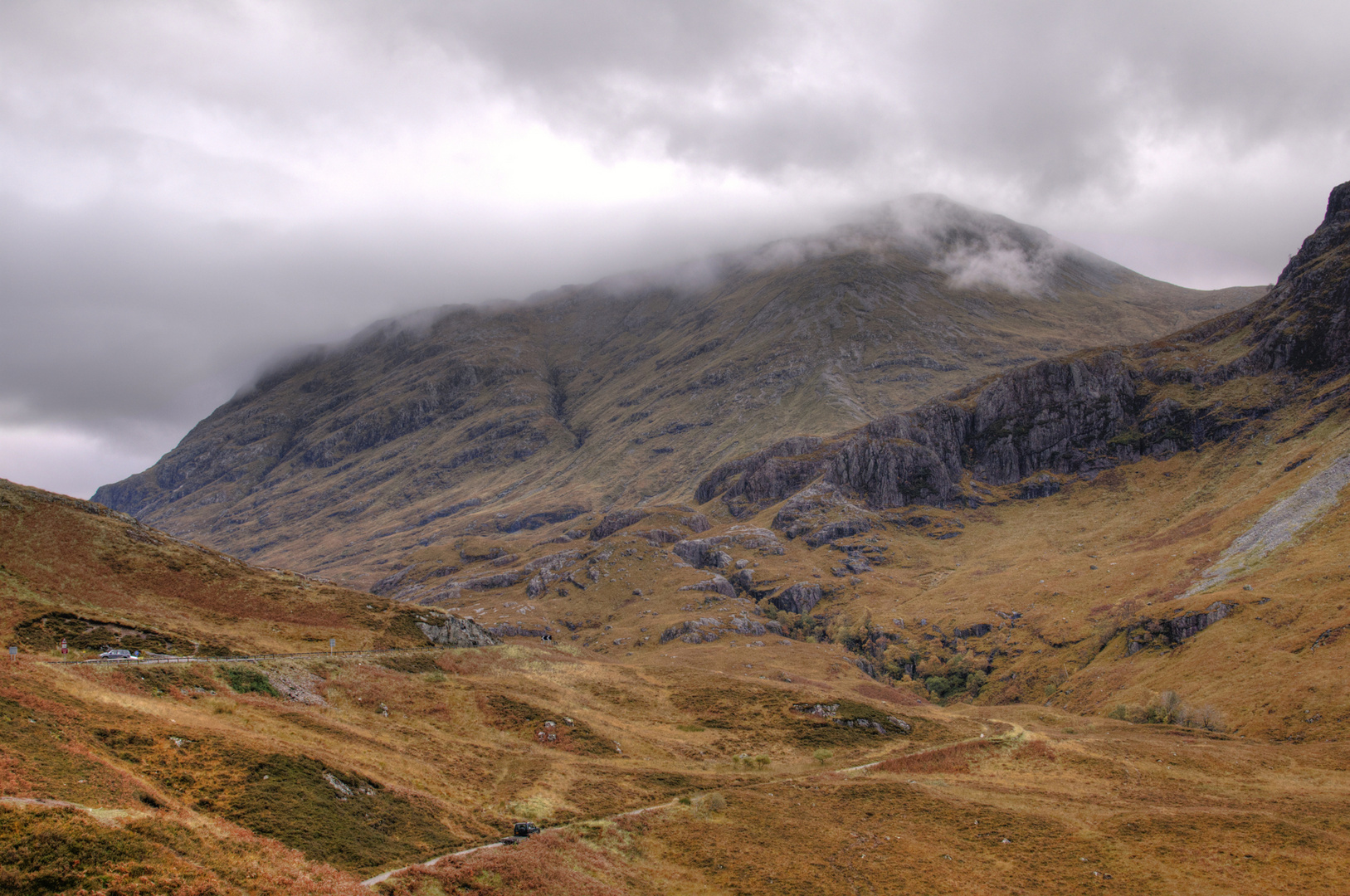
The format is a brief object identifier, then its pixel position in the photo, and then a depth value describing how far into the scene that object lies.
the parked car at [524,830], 43.34
